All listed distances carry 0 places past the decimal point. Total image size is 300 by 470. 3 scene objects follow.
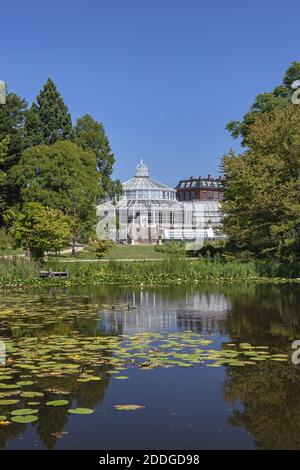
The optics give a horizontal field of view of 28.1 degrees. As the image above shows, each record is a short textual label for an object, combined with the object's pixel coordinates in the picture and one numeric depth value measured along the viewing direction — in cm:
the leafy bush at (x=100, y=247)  2872
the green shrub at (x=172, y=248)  4063
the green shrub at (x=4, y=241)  3682
